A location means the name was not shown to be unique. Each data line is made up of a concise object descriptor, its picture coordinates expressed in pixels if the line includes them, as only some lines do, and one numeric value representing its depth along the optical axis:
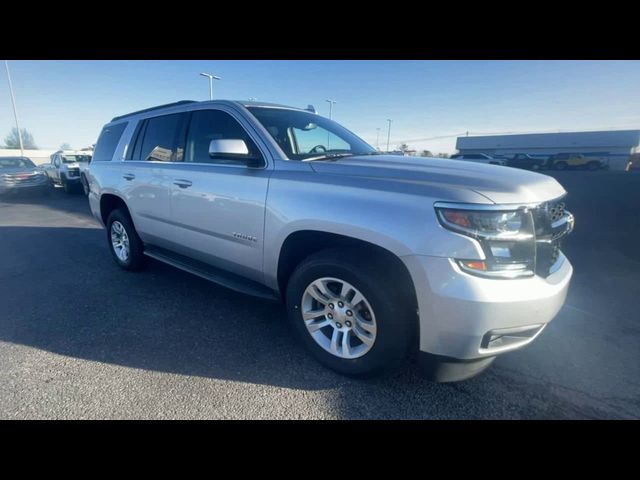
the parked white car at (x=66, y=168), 13.84
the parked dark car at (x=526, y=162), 33.44
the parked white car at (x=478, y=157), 30.52
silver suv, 1.89
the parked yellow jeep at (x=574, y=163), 36.34
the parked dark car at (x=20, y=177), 12.70
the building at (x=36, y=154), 31.63
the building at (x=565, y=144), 42.78
